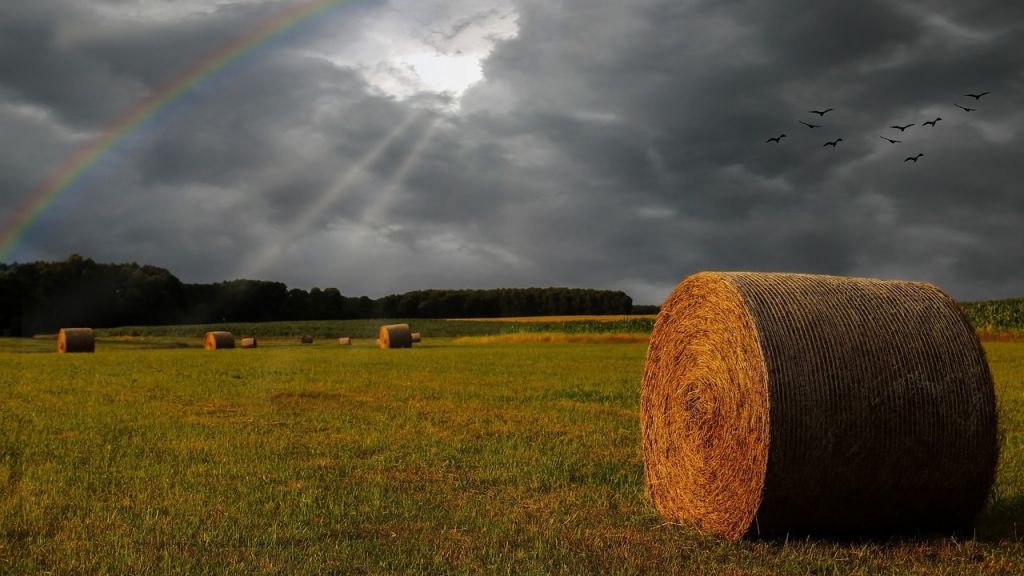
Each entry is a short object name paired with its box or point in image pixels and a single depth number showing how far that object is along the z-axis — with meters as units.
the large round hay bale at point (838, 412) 7.06
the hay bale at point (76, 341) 44.53
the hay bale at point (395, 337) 48.88
